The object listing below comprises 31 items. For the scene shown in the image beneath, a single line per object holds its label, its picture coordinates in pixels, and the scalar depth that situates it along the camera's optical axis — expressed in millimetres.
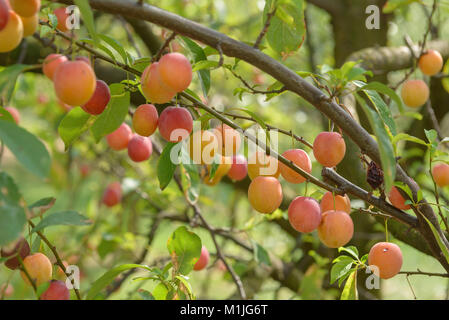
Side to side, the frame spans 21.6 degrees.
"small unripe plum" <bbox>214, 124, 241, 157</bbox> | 1061
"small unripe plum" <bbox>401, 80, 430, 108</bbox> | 1331
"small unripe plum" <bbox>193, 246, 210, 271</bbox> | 1233
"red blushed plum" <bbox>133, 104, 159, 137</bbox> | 1026
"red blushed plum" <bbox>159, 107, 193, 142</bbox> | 1014
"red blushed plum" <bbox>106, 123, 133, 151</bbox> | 1212
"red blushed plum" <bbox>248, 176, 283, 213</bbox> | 1027
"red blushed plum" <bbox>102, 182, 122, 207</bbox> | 2022
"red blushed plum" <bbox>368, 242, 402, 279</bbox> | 1023
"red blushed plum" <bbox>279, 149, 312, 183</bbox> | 1026
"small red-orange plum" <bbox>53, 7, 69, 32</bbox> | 1129
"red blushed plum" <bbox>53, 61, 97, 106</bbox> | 908
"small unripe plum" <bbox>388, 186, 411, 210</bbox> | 1031
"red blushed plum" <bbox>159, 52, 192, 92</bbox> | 944
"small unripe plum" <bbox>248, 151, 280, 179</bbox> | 1040
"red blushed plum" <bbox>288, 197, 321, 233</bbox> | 1016
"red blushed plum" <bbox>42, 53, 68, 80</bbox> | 1100
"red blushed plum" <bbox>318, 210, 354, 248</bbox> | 1015
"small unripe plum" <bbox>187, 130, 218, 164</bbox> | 1041
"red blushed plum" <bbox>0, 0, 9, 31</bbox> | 883
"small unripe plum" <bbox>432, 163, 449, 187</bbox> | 1199
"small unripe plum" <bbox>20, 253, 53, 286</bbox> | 968
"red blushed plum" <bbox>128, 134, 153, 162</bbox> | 1167
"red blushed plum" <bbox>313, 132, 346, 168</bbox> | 1015
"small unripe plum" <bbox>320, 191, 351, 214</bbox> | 1043
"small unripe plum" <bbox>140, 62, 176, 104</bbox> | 958
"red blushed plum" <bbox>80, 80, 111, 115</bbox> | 975
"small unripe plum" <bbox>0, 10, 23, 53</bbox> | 906
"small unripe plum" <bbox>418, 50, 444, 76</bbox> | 1366
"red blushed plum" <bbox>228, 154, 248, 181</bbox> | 1158
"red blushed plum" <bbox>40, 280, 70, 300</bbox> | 948
